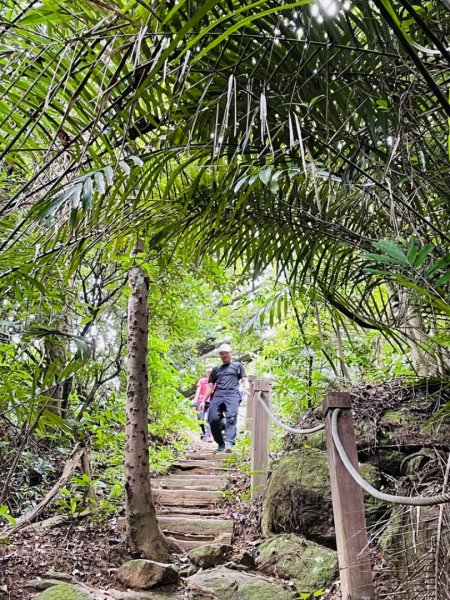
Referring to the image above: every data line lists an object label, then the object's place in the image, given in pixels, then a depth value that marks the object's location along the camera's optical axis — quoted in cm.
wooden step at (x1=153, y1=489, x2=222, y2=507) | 467
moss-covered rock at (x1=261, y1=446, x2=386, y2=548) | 324
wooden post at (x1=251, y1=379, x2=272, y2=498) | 441
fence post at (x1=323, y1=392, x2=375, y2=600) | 185
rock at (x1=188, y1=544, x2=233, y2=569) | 331
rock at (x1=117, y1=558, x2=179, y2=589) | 295
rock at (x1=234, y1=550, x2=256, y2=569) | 333
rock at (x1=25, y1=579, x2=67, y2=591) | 254
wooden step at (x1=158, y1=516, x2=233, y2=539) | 399
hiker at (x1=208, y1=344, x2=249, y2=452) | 612
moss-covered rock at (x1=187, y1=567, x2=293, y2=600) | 274
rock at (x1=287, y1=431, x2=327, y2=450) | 381
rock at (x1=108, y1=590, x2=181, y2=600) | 267
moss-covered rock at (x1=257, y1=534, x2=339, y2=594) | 288
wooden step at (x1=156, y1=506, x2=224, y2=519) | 441
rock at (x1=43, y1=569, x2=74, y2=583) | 271
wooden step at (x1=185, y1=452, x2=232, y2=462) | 629
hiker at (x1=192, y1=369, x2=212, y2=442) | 789
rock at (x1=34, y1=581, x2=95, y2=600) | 237
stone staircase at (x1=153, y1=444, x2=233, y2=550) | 398
